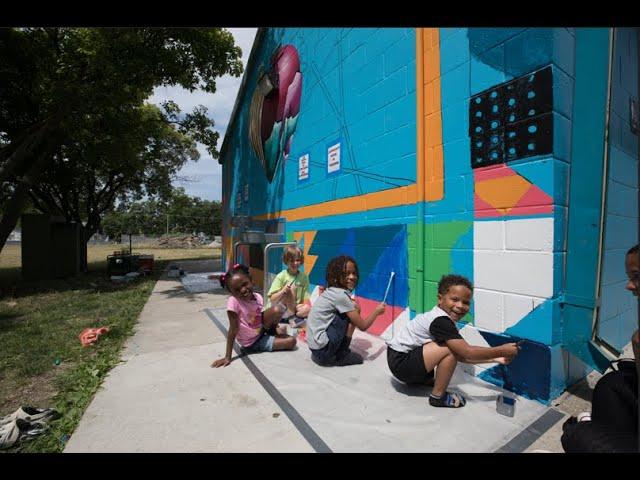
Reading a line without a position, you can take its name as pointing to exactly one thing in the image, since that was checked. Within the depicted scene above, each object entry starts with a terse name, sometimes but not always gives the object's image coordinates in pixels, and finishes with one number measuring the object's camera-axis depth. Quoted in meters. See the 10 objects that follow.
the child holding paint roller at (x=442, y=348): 2.14
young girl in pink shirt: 3.24
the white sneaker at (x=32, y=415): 2.27
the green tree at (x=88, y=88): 8.32
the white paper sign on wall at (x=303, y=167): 5.54
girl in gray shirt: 3.00
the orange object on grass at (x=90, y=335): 4.12
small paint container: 2.18
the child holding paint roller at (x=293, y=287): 4.24
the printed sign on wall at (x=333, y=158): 4.62
